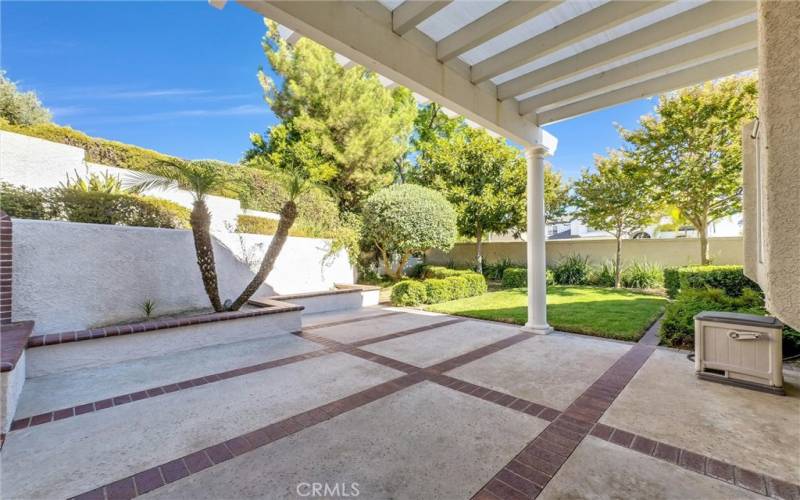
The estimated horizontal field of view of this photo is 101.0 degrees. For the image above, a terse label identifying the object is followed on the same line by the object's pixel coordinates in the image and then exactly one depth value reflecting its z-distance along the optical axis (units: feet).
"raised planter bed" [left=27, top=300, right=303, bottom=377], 13.78
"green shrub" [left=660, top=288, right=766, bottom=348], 16.48
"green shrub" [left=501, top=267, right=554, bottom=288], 41.06
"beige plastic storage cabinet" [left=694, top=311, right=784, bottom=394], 11.20
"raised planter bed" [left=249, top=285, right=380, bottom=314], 27.22
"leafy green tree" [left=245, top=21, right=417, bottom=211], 46.83
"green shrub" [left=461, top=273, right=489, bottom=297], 36.42
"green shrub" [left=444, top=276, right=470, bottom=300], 33.96
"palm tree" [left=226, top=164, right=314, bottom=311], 19.86
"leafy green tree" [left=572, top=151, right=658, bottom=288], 35.58
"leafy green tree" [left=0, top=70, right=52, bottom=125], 30.46
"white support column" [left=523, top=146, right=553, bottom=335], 20.13
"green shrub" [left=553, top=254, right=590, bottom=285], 42.50
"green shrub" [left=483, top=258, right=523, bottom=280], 49.75
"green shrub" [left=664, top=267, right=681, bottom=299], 30.58
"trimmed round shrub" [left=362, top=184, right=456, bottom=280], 34.88
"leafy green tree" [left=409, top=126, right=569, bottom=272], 41.75
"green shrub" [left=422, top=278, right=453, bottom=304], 31.78
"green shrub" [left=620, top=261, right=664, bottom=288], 37.96
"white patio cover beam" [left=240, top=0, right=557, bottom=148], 9.83
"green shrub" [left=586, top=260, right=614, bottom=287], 40.83
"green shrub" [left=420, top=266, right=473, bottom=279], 39.06
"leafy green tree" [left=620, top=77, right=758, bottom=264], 29.48
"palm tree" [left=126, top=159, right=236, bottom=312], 17.79
